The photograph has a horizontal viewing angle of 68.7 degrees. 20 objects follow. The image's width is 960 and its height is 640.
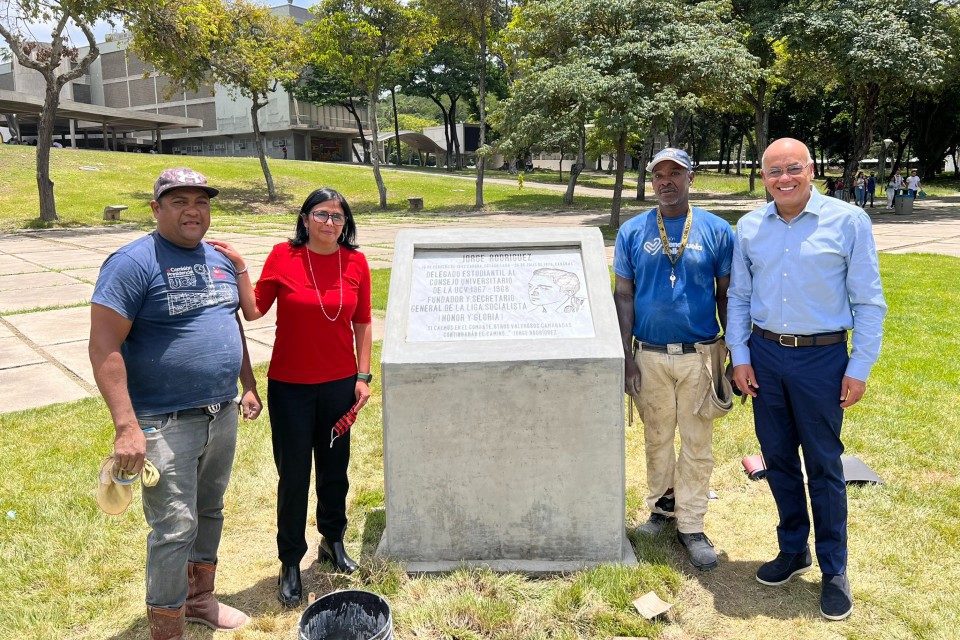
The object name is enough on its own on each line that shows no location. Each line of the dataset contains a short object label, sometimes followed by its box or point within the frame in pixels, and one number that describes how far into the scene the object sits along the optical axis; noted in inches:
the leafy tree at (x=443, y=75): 1852.9
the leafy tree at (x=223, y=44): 746.8
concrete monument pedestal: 123.5
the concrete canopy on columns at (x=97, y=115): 1412.4
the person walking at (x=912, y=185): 931.4
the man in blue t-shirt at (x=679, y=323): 128.5
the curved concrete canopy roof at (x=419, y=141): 1919.3
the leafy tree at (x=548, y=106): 641.6
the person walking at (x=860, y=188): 957.9
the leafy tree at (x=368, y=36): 964.0
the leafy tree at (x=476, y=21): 959.6
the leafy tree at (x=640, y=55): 638.5
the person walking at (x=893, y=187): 953.1
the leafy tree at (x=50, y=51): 692.7
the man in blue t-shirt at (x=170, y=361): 94.1
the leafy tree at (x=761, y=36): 825.5
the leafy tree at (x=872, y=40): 733.9
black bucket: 103.9
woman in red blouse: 118.9
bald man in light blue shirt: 113.3
